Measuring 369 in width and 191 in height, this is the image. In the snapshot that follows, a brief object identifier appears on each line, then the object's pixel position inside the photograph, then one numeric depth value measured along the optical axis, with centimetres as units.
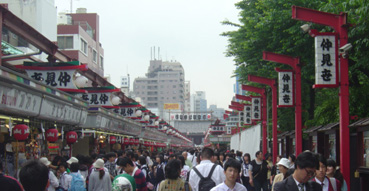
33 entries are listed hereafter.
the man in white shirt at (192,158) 1981
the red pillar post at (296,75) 1912
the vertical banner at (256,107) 3206
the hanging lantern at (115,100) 2664
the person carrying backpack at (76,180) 1130
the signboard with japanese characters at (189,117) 11647
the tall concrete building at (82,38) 4237
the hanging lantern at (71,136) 1847
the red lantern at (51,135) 1580
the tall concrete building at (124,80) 14975
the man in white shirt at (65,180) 1140
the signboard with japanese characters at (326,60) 1295
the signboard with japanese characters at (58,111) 1448
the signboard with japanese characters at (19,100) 1135
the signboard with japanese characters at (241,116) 4131
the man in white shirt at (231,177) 731
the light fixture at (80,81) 1866
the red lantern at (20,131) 1292
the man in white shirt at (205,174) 925
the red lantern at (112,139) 2913
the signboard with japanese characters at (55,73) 1745
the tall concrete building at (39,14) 3222
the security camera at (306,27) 1441
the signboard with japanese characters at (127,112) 3441
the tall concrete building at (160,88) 16450
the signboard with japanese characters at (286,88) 2052
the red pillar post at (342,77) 1230
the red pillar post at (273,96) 2518
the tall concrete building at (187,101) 19141
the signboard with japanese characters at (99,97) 2486
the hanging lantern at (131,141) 3611
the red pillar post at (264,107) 2994
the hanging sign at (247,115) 3534
